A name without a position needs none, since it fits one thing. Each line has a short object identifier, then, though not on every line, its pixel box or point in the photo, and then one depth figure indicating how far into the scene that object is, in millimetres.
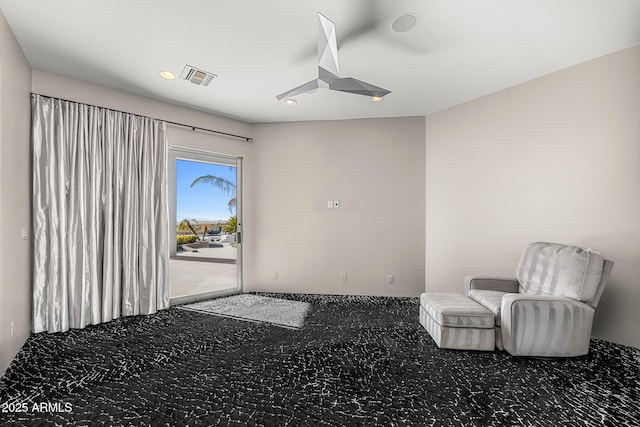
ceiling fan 2061
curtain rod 3436
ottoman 2539
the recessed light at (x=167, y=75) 3047
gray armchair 2389
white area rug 3434
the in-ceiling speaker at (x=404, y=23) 2189
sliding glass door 4113
